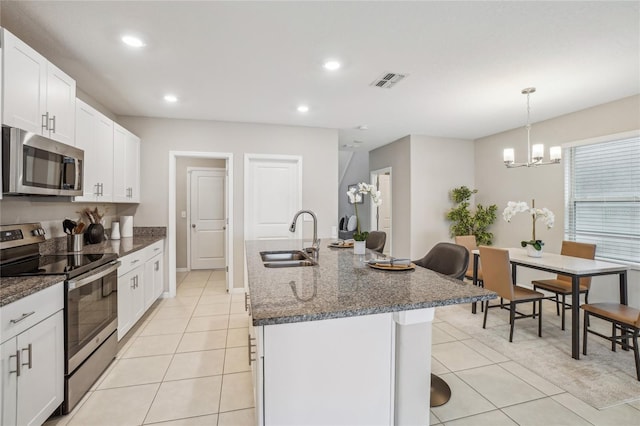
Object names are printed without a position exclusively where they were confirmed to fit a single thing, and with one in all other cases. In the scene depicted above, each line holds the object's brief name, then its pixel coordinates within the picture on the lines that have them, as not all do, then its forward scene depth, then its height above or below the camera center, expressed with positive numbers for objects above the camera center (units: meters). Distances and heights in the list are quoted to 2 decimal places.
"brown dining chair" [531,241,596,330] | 3.28 -0.77
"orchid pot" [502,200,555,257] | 3.35 -0.03
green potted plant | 5.40 -0.07
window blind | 3.63 +0.22
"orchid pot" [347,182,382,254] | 2.49 +0.11
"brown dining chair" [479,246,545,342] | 3.01 -0.68
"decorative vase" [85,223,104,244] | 3.25 -0.21
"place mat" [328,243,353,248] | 2.97 -0.30
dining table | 2.66 -0.49
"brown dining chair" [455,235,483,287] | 4.39 -0.40
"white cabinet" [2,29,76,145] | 1.89 +0.83
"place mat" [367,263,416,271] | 1.90 -0.33
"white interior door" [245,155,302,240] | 4.76 +0.29
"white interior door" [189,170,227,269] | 6.20 -0.10
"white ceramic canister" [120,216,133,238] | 3.94 -0.17
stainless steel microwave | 1.87 +0.33
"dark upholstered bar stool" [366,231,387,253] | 3.47 -0.31
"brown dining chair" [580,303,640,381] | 2.34 -0.82
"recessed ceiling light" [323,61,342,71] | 2.76 +1.34
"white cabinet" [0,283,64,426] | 1.46 -0.75
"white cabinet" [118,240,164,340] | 2.81 -0.75
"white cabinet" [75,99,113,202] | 2.87 +0.63
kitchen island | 1.27 -0.60
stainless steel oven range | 1.92 -0.57
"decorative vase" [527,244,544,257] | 3.35 -0.41
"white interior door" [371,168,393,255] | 7.24 +0.12
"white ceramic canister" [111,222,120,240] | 3.75 -0.22
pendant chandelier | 3.34 +0.66
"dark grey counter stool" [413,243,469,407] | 2.13 -0.39
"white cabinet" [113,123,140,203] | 3.57 +0.58
